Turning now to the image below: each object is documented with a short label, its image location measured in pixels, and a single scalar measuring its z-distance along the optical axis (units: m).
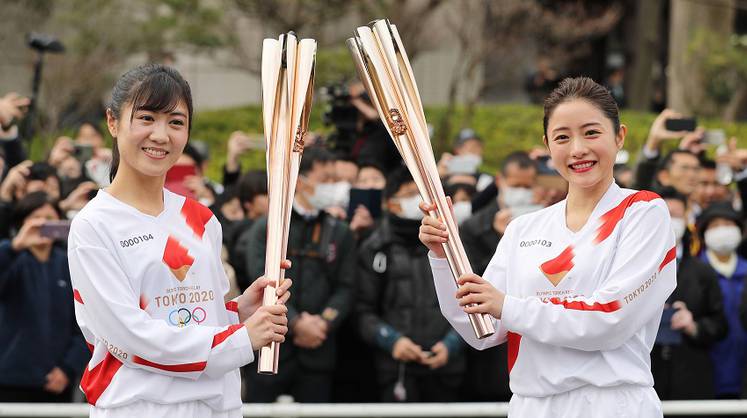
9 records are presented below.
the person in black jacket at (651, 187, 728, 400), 9.35
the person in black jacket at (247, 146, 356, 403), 9.21
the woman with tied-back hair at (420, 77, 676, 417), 5.04
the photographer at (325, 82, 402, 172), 11.42
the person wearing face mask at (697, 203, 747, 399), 9.70
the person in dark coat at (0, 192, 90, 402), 8.88
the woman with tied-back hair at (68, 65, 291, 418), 4.84
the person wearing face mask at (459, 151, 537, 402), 9.47
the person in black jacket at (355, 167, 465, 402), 9.18
